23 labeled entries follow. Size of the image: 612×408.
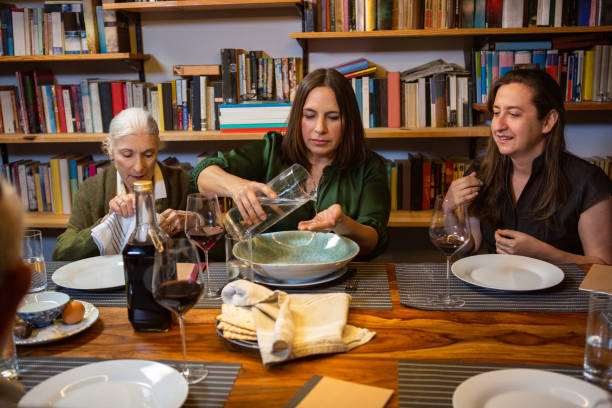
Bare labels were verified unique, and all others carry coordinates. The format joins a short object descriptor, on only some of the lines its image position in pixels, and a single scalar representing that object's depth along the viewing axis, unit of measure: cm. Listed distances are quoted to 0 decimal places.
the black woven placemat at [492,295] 116
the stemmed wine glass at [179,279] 86
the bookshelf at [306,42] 258
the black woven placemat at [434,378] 82
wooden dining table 89
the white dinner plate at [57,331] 101
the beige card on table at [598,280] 122
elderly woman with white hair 192
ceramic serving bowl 139
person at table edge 45
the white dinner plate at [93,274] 129
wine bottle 101
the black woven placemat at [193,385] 84
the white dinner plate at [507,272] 126
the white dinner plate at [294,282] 124
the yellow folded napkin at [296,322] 94
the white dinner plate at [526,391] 79
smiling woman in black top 171
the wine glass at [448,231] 118
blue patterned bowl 105
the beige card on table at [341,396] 80
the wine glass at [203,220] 121
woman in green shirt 186
